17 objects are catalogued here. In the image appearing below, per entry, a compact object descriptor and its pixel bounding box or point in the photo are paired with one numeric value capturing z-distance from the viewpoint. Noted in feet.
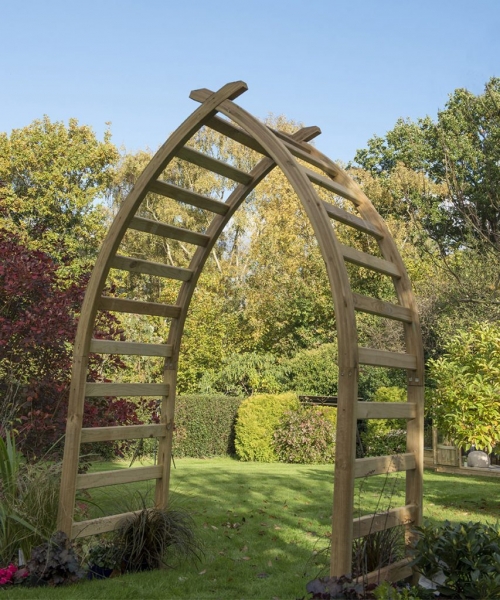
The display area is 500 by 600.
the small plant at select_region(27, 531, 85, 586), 13.55
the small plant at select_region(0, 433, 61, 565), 14.60
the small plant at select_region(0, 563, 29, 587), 13.57
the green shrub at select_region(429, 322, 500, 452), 23.43
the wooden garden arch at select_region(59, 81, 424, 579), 10.86
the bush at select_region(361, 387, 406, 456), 45.34
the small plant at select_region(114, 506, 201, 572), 14.96
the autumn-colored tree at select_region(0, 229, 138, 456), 20.59
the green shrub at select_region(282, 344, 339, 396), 56.29
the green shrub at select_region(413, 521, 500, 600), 10.15
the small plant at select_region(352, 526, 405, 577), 11.84
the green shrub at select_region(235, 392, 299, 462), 47.65
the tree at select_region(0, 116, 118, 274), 73.10
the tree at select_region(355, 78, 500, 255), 74.08
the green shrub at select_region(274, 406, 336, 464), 46.29
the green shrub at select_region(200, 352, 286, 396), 58.80
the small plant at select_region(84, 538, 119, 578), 14.47
